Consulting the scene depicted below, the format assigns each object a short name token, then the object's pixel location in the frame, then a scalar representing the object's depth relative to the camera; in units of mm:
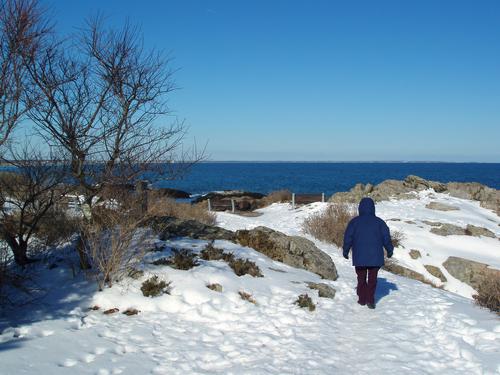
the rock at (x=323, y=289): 8057
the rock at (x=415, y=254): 15705
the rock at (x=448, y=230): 17844
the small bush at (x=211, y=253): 8828
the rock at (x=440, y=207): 22773
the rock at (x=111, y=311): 6328
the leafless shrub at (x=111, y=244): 7020
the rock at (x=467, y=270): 14320
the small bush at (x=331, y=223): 15099
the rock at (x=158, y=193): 12659
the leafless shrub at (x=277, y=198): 31547
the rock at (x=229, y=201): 31125
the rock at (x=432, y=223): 18750
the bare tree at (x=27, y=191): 7555
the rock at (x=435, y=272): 14703
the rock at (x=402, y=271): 13836
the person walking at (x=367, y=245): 7648
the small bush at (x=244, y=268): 8328
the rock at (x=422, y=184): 30520
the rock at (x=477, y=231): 18130
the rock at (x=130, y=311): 6391
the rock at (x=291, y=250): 9891
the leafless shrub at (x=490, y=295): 7055
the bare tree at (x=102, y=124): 7516
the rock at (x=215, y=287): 7445
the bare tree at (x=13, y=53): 6039
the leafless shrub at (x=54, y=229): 8884
